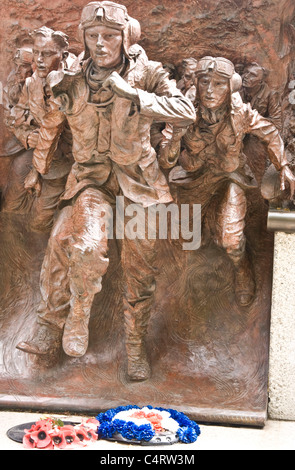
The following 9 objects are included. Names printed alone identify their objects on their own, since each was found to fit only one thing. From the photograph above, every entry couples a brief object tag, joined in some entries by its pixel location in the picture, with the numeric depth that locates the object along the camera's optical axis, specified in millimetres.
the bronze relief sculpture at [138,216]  6824
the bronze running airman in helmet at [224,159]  6922
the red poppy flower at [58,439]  6383
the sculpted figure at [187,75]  7434
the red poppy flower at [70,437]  6418
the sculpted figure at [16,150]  7559
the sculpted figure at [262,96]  7422
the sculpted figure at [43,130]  7121
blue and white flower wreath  6480
